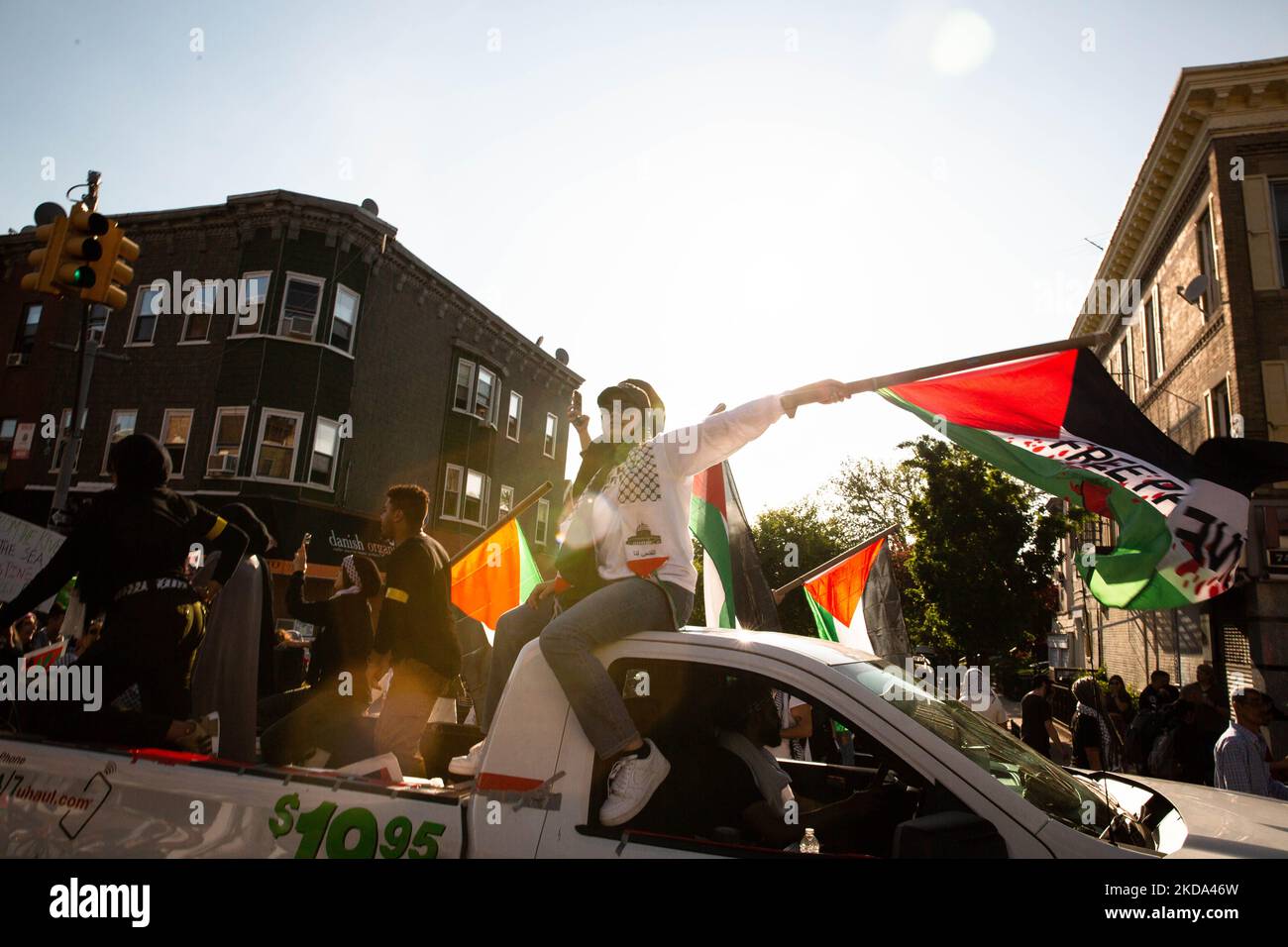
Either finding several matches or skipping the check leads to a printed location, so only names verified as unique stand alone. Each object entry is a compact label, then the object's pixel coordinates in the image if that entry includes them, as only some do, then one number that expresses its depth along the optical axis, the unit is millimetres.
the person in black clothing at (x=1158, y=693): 12277
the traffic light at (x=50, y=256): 8203
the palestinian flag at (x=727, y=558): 7637
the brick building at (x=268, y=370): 21188
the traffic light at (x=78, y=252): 8273
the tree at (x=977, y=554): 22375
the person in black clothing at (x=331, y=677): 3455
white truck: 2311
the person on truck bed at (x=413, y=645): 3752
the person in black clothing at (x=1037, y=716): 9844
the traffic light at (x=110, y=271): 8375
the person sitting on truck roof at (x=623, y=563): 2533
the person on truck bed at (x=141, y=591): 3061
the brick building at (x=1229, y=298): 15312
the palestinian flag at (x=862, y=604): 8906
